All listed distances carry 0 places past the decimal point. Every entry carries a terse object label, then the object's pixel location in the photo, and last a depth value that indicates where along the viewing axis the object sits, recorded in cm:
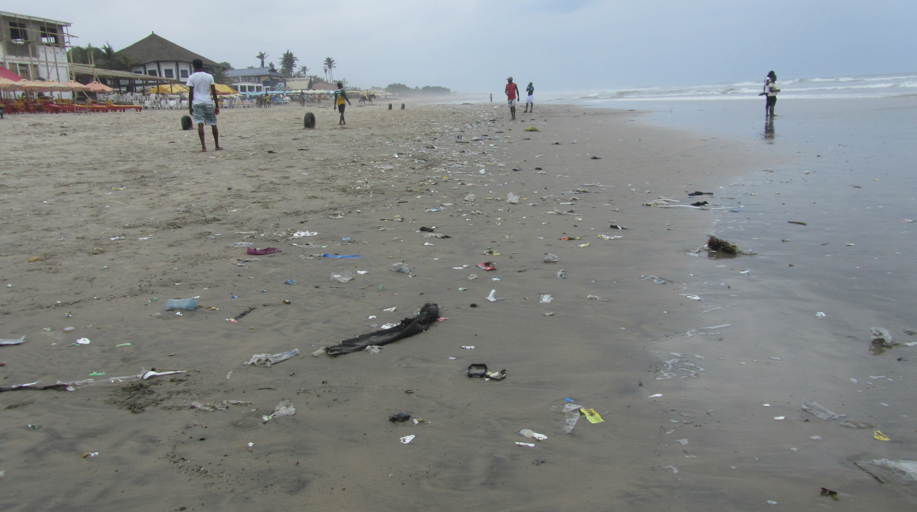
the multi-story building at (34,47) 3173
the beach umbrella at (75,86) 2722
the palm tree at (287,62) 10650
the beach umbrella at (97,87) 2905
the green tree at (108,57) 5182
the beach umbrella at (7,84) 2384
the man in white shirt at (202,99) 930
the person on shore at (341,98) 1570
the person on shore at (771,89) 1446
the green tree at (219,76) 5768
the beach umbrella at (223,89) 3957
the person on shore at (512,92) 1861
